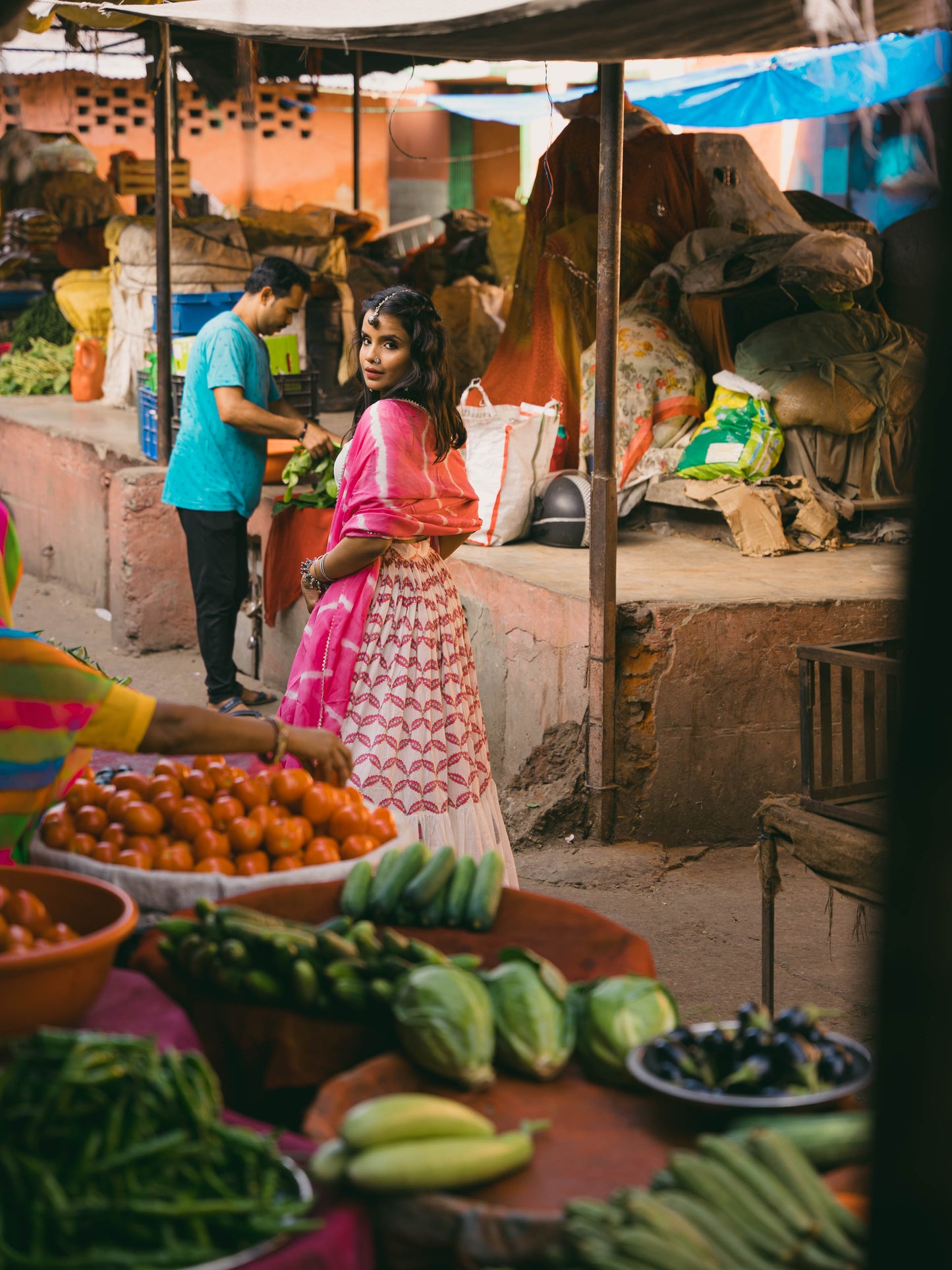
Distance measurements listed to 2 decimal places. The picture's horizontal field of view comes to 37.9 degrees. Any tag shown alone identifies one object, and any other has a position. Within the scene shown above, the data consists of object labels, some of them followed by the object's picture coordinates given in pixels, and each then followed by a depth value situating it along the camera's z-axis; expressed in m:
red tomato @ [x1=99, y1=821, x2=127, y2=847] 2.60
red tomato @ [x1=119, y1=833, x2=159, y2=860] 2.57
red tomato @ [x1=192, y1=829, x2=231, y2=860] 2.60
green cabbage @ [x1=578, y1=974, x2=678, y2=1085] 2.03
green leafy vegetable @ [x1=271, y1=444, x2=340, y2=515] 6.94
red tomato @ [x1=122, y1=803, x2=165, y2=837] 2.63
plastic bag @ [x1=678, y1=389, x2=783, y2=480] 6.89
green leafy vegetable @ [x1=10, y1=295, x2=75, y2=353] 13.80
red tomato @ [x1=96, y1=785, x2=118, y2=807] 2.75
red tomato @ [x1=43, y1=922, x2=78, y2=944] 2.14
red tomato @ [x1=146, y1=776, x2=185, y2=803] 2.75
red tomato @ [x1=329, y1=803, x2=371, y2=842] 2.73
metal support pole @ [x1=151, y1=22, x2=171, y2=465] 7.91
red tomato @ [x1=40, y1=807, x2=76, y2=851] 2.61
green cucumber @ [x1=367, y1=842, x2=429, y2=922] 2.46
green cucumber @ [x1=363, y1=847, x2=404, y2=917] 2.47
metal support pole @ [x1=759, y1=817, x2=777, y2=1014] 3.97
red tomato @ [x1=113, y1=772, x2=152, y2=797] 2.78
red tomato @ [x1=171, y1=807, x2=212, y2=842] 2.65
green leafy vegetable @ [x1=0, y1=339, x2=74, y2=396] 12.30
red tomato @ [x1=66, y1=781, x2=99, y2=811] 2.76
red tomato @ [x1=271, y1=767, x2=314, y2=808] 2.78
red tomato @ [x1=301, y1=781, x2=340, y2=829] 2.76
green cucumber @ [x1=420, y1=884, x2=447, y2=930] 2.48
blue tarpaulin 9.68
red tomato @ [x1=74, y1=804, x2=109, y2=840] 2.65
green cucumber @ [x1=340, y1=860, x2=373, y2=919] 2.46
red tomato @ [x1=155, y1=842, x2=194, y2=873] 2.55
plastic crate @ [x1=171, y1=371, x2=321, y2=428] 8.27
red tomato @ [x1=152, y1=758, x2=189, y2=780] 2.87
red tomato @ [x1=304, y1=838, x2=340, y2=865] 2.63
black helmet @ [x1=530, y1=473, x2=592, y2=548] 6.71
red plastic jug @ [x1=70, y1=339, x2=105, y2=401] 11.67
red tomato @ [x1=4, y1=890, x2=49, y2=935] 2.15
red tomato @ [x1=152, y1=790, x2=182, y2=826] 2.70
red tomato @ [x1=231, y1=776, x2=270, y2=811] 2.76
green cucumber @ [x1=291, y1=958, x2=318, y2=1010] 2.09
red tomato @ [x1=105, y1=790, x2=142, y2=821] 2.69
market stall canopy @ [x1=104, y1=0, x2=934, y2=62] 3.86
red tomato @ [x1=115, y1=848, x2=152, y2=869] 2.53
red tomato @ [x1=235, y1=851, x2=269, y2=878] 2.57
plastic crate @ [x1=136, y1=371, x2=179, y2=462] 8.64
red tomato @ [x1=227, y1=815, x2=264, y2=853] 2.62
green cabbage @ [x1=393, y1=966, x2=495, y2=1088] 1.96
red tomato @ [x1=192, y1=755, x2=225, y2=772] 2.90
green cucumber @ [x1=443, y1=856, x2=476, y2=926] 2.48
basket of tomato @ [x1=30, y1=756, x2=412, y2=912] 2.51
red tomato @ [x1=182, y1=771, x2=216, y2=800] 2.80
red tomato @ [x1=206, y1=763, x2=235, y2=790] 2.84
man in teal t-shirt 6.44
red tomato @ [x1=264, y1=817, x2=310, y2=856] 2.64
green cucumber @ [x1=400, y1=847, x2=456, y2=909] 2.46
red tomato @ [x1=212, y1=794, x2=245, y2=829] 2.69
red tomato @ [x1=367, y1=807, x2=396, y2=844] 2.75
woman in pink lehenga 4.24
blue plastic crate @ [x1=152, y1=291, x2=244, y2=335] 9.09
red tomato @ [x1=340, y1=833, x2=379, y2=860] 2.67
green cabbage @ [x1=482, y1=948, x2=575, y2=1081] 2.03
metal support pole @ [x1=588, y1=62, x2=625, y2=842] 5.21
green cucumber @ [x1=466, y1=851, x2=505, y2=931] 2.47
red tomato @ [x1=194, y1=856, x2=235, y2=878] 2.54
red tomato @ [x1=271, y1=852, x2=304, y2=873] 2.61
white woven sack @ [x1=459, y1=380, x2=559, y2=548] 6.47
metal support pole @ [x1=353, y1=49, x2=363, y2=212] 12.89
